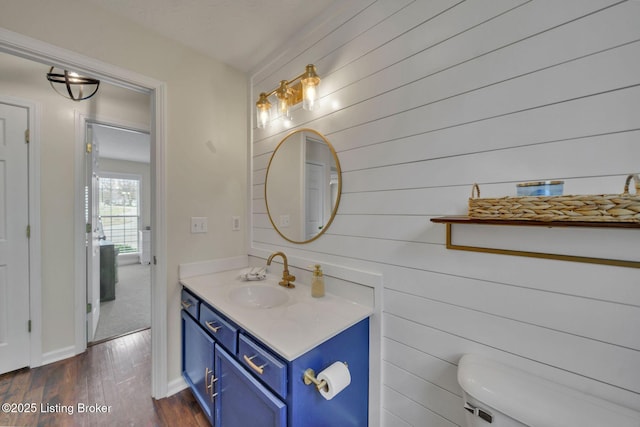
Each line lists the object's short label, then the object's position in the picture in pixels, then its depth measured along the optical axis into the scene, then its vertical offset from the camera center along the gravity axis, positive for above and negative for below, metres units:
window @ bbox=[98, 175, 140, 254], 5.28 +0.08
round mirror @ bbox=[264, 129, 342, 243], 1.40 +0.17
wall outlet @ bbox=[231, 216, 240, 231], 2.00 -0.09
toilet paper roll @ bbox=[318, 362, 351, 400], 0.89 -0.62
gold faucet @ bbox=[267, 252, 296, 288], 1.54 -0.41
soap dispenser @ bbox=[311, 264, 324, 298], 1.35 -0.40
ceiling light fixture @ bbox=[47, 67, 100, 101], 1.75 +1.00
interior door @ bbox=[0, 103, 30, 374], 1.83 -0.20
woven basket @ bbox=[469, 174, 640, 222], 0.58 +0.01
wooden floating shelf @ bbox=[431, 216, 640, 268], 0.60 -0.06
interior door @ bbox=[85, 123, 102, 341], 2.19 -0.15
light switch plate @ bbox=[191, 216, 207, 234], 1.78 -0.09
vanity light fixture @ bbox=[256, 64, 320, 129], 1.34 +0.73
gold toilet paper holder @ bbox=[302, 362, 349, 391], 0.90 -0.63
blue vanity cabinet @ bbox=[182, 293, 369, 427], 0.89 -0.72
